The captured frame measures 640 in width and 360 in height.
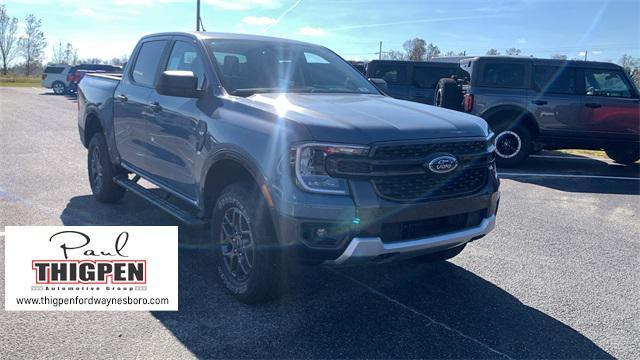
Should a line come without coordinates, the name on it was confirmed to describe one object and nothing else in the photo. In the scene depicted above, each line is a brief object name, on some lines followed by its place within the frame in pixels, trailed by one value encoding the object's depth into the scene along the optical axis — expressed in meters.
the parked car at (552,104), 10.13
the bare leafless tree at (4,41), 60.41
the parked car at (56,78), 31.66
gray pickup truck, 3.34
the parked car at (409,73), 14.62
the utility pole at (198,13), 22.39
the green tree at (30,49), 62.38
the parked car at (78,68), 26.56
